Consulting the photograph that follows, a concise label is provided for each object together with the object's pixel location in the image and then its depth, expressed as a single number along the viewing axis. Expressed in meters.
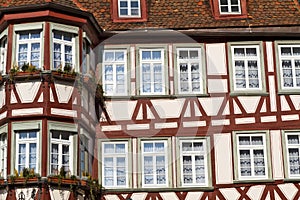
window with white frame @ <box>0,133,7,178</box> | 18.61
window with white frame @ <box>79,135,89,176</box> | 19.03
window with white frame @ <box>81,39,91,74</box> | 19.83
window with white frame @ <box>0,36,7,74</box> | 19.73
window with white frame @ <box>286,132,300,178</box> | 20.08
